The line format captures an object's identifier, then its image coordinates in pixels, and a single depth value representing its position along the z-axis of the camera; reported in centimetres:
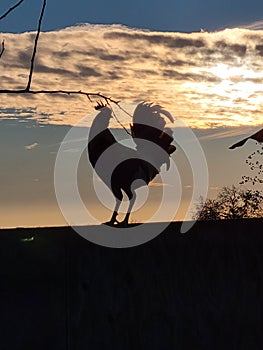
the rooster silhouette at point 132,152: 372
